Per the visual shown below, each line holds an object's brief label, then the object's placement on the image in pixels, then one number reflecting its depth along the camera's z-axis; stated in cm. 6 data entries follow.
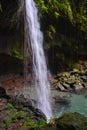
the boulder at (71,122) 514
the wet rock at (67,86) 1439
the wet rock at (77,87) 1451
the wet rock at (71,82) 1481
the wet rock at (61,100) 1234
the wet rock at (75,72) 1603
